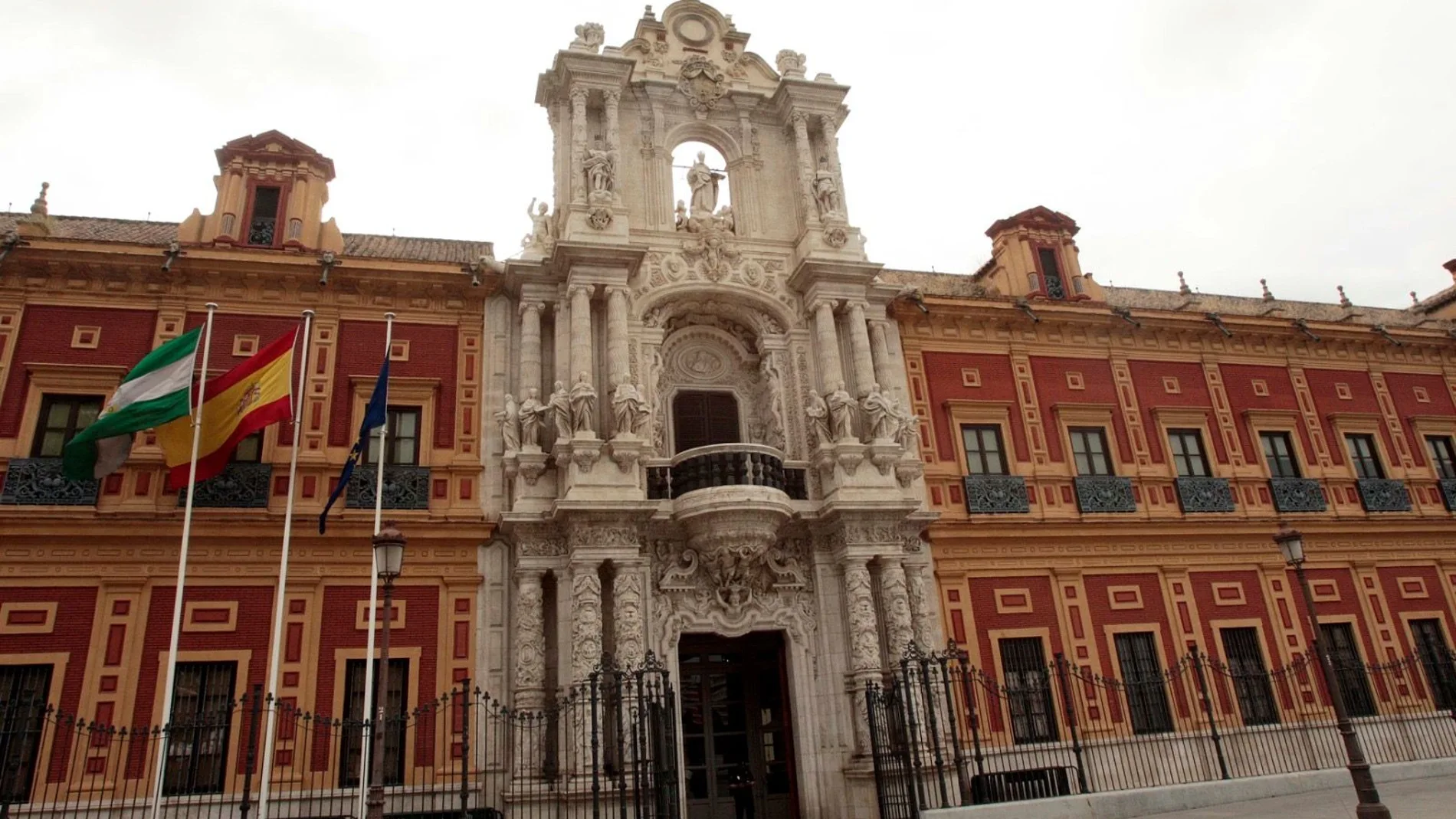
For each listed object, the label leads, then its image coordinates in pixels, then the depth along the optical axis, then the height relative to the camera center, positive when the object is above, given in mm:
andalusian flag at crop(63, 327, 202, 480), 14164 +5837
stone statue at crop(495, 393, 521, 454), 16531 +6052
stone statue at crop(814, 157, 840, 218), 19797 +11108
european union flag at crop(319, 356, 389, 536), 14906 +5738
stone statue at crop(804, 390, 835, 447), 17689 +6105
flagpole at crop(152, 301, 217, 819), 12147 +2905
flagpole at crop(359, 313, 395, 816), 12711 +1974
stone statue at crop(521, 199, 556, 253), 18438 +10167
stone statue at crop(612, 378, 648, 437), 16438 +6094
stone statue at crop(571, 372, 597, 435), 16281 +6140
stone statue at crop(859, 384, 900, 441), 17750 +6112
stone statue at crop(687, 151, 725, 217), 19859 +11548
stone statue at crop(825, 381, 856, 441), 17516 +6145
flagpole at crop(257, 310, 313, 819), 12906 +2705
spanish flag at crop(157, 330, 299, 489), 14523 +5867
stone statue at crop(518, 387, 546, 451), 16500 +6045
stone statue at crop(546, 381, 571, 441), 16298 +6154
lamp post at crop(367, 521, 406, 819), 10383 +2601
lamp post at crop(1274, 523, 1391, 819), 10453 +130
